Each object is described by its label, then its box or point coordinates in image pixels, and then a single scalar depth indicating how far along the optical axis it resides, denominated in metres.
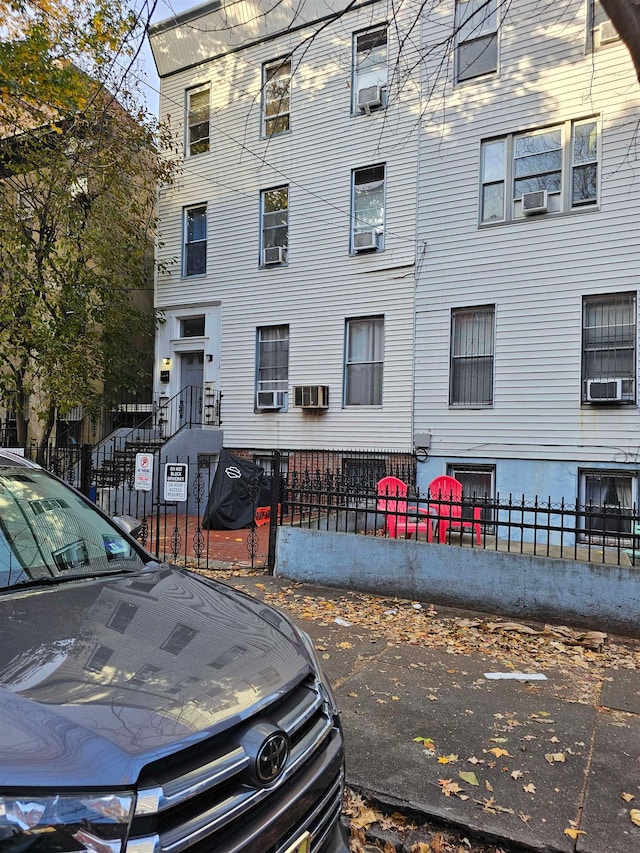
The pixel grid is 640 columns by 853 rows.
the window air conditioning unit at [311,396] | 12.91
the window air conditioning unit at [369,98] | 12.40
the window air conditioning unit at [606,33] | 10.12
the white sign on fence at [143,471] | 8.07
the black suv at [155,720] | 1.46
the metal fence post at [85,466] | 8.91
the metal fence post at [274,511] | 7.29
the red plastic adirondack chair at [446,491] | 8.92
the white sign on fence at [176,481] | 7.61
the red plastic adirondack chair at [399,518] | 8.79
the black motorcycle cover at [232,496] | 11.38
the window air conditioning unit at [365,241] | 12.43
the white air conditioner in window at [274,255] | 13.76
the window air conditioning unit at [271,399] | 13.55
